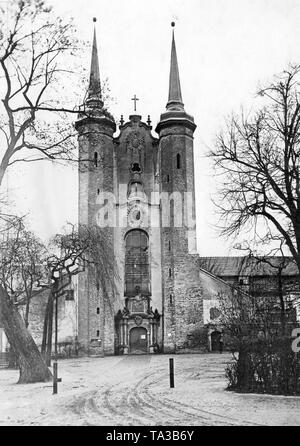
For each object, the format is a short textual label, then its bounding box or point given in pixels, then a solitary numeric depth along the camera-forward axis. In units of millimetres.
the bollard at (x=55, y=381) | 16034
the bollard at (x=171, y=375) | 17250
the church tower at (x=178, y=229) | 39812
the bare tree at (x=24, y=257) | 28484
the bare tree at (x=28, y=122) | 14559
